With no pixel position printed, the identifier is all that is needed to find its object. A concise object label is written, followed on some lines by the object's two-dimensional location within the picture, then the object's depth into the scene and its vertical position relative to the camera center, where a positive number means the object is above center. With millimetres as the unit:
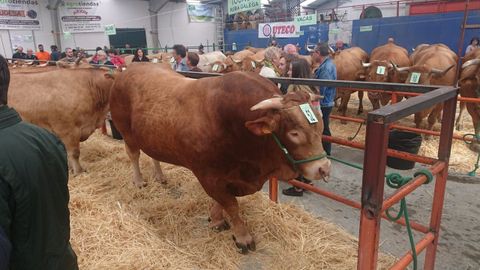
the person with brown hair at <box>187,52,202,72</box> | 6383 -236
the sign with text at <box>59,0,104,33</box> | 24625 +2254
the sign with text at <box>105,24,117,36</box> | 15809 +789
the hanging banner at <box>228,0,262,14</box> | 11365 +1336
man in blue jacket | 5473 -481
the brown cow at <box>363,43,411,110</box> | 7812 -511
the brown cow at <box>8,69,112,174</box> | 4902 -716
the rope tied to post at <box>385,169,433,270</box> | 1899 -744
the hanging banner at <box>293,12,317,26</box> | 12789 +954
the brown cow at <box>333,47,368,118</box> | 9081 -645
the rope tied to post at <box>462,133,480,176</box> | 5049 -1766
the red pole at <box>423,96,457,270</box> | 2312 -654
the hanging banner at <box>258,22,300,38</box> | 16375 +782
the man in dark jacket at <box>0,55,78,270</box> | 1383 -592
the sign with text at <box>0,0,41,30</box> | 21828 +2142
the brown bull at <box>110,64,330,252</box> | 2449 -685
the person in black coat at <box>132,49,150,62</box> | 10008 -228
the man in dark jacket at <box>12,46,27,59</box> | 15694 -258
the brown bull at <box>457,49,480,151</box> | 6193 -723
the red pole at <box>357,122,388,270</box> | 1587 -670
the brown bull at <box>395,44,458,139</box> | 6762 -543
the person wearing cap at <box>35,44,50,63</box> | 16770 -292
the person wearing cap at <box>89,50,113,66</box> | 11828 -337
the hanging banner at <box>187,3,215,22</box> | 29953 +2841
